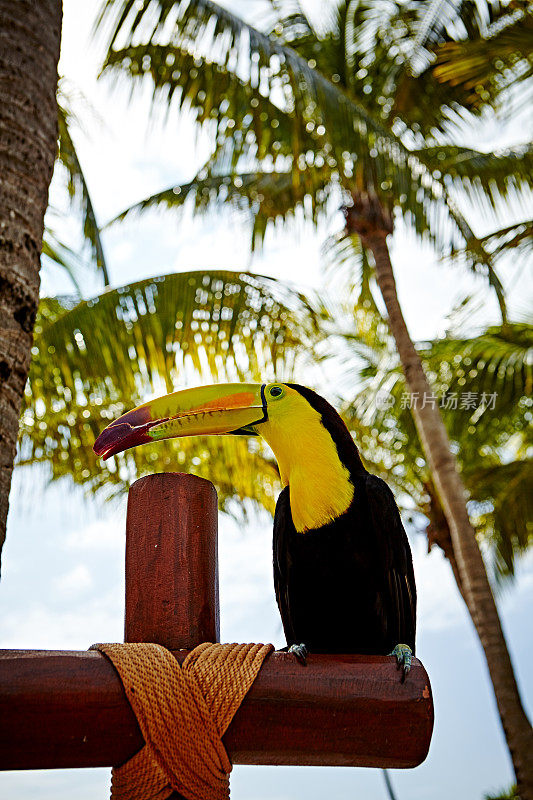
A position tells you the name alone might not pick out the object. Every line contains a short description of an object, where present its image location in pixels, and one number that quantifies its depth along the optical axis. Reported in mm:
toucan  1744
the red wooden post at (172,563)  1319
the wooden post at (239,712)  1074
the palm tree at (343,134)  4172
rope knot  1106
